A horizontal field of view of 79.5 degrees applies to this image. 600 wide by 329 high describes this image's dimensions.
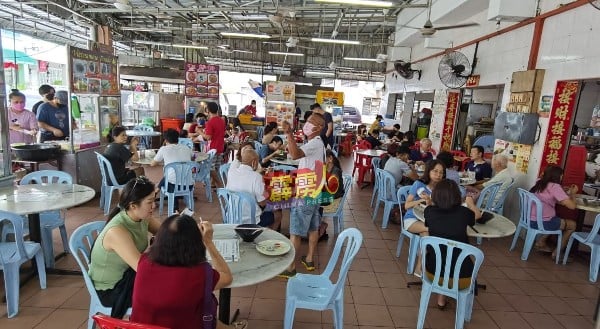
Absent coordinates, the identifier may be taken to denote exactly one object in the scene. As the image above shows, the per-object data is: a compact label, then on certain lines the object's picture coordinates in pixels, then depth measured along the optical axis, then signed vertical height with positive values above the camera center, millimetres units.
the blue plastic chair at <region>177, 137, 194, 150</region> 6863 -834
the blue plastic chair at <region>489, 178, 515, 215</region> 4807 -1095
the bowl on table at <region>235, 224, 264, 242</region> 2430 -866
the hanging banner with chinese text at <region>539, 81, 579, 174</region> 4566 +39
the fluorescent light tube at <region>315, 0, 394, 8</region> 5182 +1572
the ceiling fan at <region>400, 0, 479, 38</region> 5531 +1327
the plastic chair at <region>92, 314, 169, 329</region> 1306 -842
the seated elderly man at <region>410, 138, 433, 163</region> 6301 -661
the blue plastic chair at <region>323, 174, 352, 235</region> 4332 -1256
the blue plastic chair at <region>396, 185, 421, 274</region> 3644 -1375
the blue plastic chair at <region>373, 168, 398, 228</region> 4910 -1074
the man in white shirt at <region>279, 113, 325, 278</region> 3443 -933
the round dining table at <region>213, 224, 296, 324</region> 1994 -941
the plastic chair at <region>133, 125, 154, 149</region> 9594 -1162
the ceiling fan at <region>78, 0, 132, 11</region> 6605 +1639
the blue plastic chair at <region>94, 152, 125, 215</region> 4760 -1167
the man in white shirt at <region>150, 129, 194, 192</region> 4969 -769
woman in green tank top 1939 -831
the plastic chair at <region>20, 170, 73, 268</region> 3322 -1250
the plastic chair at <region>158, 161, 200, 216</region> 4764 -1098
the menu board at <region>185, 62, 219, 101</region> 10422 +531
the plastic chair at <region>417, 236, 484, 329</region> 2520 -1145
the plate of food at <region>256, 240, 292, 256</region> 2258 -914
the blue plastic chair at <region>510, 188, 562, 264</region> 4129 -1128
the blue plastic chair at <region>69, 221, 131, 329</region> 2074 -992
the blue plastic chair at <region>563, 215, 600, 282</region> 3822 -1217
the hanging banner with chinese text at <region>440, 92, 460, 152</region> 7979 -68
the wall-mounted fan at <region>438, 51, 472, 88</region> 6676 +898
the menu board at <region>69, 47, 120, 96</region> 5148 +275
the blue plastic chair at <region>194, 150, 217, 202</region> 5836 -1207
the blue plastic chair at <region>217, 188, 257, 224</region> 3301 -930
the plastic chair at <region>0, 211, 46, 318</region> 2566 -1256
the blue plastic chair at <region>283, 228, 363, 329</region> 2279 -1212
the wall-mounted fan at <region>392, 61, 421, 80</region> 10297 +1249
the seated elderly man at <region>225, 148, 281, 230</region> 3430 -746
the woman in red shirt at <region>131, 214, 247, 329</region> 1504 -758
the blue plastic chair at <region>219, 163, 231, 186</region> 4726 -923
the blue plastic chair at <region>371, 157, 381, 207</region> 6052 -880
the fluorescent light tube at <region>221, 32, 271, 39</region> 9148 +1706
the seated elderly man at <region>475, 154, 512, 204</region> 4785 -722
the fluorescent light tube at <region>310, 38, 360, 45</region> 8641 +1625
